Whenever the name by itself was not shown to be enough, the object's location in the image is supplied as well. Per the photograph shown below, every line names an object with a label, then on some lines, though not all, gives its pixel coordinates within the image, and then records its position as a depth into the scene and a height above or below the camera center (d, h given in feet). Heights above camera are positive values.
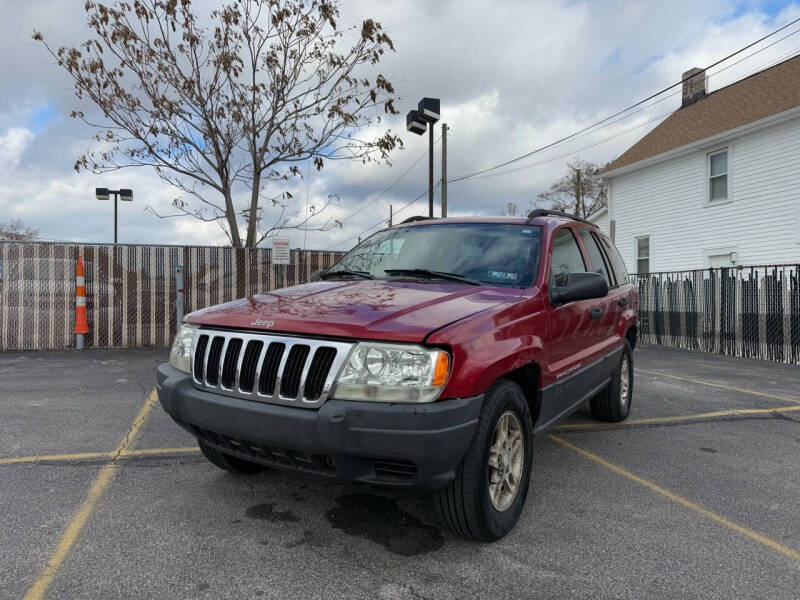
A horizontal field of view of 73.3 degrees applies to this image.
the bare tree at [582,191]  123.24 +26.65
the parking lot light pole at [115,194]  60.29 +12.53
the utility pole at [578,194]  116.16 +23.81
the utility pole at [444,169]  55.67 +14.65
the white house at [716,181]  46.80 +12.08
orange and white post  32.40 +0.03
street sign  35.65 +3.39
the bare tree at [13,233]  141.40 +20.10
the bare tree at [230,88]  35.01 +14.52
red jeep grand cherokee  7.50 -1.10
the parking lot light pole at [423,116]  36.47 +12.73
